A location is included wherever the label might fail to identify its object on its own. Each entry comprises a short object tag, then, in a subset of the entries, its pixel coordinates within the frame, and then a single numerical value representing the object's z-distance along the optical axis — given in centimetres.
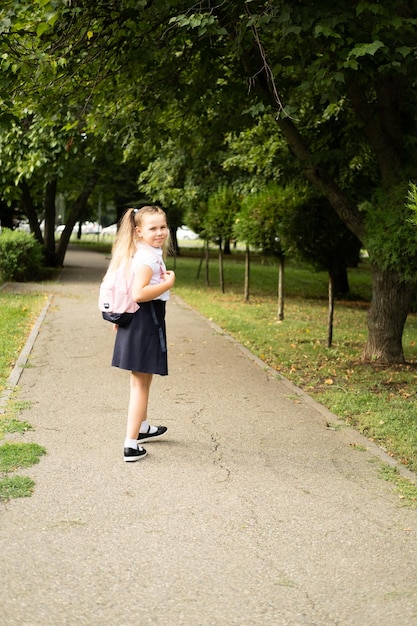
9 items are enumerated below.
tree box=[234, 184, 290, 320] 1583
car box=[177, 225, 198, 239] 10132
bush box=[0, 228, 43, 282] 2338
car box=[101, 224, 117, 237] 10364
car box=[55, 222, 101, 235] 11178
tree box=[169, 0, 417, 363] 854
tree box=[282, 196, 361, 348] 1553
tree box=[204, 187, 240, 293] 2084
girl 620
